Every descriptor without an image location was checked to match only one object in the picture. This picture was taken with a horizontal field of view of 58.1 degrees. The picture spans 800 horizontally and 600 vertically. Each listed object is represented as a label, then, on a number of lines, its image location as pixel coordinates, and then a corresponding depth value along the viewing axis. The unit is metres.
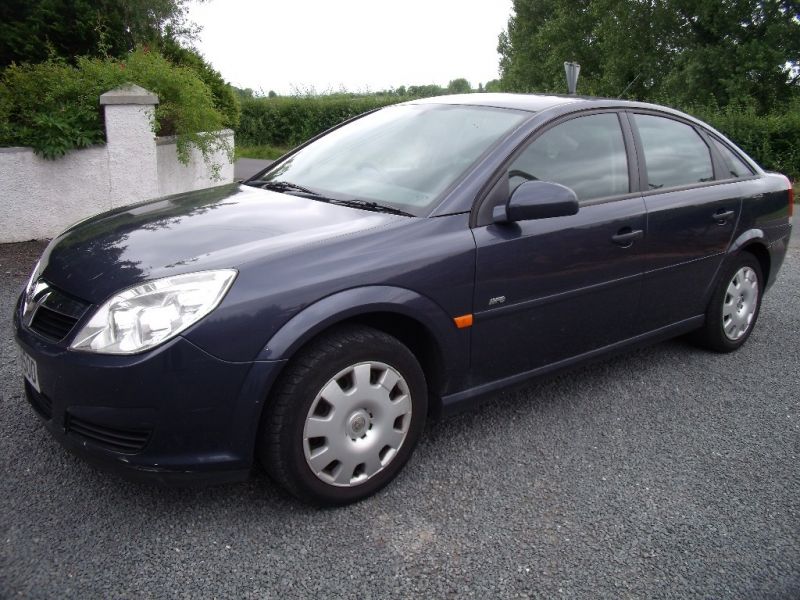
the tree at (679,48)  20.41
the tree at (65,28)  8.41
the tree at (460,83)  41.27
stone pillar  7.02
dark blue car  2.45
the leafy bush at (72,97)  6.71
